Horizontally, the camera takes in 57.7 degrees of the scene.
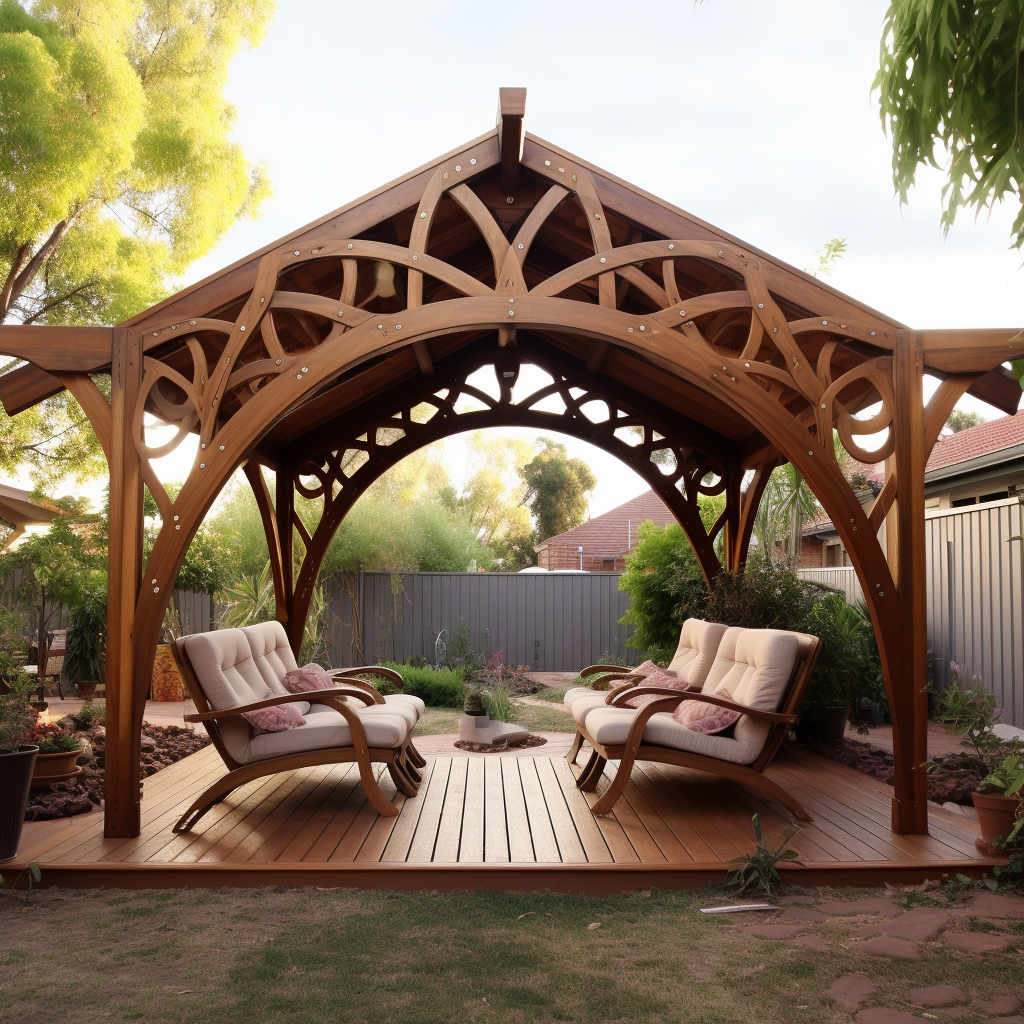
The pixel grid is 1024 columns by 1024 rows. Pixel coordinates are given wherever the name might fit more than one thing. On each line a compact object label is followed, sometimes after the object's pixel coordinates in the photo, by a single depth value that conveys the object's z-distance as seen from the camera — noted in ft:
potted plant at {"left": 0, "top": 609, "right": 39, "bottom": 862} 12.94
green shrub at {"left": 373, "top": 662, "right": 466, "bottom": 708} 33.35
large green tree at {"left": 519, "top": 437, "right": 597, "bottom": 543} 108.58
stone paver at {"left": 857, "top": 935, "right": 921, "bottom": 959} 10.32
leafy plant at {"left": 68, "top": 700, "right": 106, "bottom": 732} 20.48
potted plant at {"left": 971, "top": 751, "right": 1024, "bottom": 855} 12.74
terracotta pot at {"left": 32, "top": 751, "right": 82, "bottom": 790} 17.24
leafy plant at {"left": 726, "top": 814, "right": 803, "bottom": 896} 12.39
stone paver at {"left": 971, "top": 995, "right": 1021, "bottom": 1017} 8.94
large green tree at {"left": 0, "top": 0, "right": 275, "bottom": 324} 28.91
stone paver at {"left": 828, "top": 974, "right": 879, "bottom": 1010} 9.23
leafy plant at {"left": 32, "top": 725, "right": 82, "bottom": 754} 17.48
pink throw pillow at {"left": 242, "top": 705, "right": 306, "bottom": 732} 15.26
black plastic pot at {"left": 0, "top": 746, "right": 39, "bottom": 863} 12.89
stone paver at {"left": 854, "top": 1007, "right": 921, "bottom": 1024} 8.81
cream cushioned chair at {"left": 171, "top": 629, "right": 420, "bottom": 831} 14.84
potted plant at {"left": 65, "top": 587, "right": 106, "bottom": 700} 34.32
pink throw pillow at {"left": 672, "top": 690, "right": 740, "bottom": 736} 15.40
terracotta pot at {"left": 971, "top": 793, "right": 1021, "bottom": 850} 12.90
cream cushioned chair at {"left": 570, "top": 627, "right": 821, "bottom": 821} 15.10
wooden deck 12.73
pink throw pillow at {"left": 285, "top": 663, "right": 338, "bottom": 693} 18.30
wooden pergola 14.56
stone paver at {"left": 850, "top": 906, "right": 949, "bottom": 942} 10.96
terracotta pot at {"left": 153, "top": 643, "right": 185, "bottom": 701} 34.19
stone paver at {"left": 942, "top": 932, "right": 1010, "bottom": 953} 10.44
